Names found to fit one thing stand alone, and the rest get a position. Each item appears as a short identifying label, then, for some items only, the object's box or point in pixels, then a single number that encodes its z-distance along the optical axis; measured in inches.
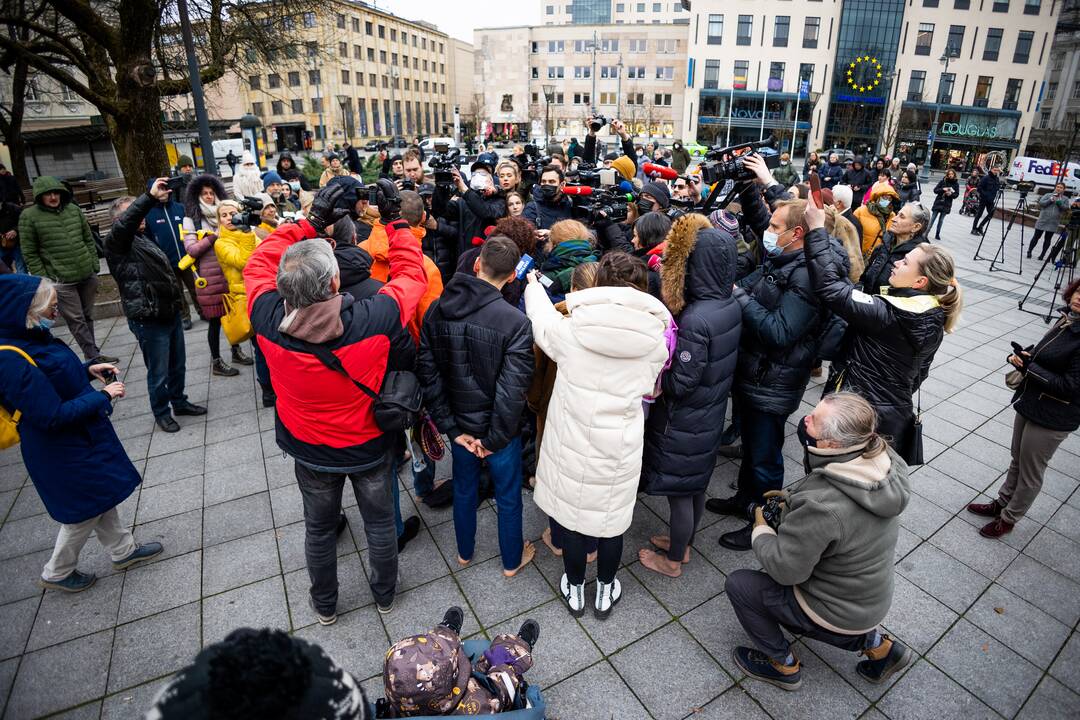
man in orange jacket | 150.6
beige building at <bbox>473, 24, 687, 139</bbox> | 2659.9
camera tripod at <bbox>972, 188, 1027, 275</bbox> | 462.9
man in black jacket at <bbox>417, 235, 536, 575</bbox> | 114.1
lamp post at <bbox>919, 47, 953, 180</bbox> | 1219.6
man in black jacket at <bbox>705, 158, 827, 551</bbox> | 132.6
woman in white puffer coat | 103.7
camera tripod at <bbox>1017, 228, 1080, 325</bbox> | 353.7
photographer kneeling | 90.8
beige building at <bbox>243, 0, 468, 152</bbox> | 2353.6
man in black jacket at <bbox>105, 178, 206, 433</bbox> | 191.2
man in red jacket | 97.4
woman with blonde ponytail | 123.8
